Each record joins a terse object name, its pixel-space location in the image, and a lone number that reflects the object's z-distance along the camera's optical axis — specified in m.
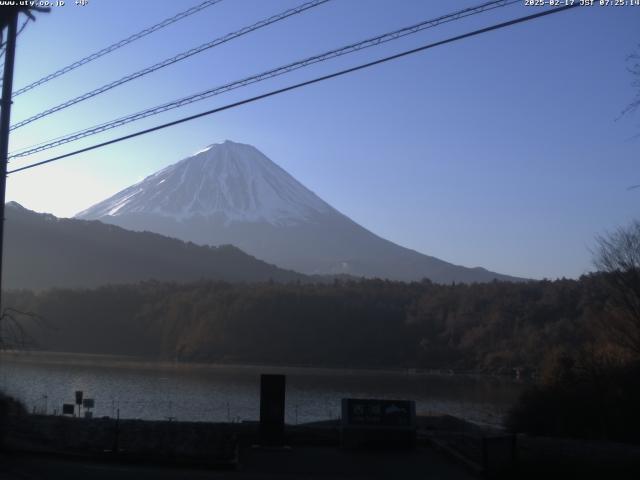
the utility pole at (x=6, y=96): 15.23
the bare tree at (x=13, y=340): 18.31
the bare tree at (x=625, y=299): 32.09
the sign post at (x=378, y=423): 18.73
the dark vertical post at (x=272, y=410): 17.91
